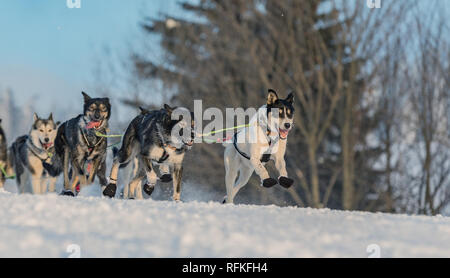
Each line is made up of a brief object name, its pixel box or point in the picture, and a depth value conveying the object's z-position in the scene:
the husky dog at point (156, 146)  11.02
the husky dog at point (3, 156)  15.43
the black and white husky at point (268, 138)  10.21
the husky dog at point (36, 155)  14.21
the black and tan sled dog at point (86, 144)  11.74
